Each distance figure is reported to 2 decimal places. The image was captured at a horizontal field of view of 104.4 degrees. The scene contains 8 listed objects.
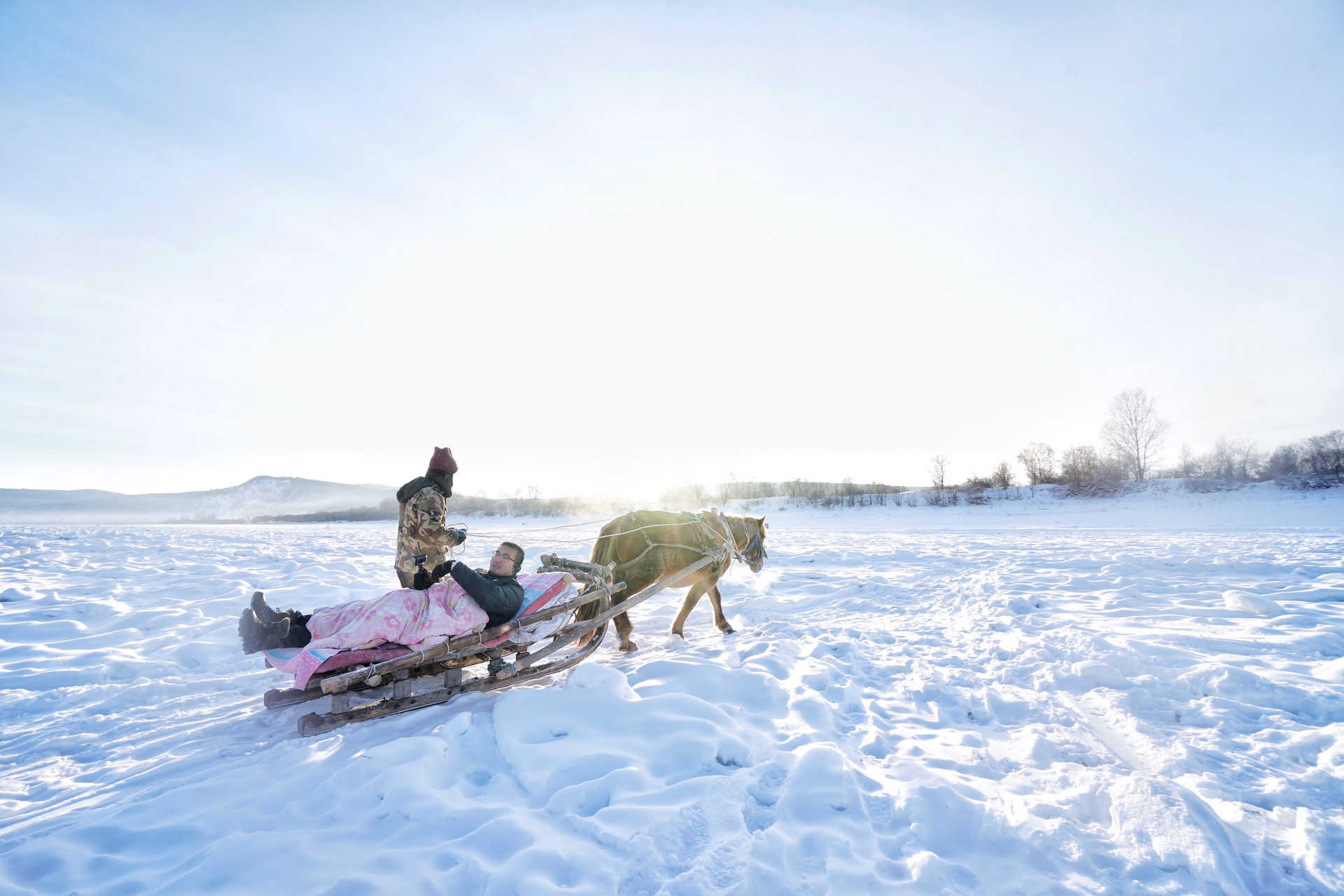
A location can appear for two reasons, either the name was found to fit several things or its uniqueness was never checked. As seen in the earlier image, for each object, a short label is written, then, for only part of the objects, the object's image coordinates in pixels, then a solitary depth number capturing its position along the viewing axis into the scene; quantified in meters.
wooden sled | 3.60
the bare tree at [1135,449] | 40.50
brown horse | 5.92
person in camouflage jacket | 4.95
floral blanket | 3.54
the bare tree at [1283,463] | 34.02
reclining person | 3.62
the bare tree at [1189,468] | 38.88
